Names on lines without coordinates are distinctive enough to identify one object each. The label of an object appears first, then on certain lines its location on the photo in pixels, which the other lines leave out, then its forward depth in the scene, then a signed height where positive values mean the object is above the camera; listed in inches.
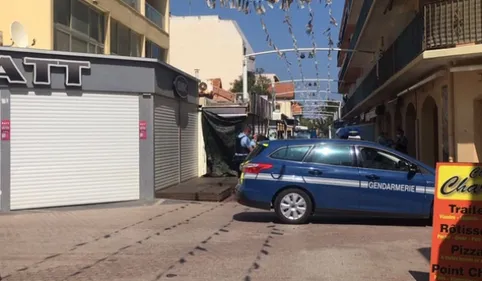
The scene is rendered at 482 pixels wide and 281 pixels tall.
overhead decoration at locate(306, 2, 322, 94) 345.7 +70.4
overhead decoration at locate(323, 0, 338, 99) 344.5 +71.7
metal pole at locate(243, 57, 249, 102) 1171.3 +138.5
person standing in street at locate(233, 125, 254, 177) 780.0 -0.4
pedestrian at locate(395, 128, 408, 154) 699.4 +2.9
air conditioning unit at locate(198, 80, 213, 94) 937.1 +94.0
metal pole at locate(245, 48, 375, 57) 882.1 +161.0
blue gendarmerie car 447.2 -27.1
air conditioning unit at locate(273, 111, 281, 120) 1684.8 +87.6
